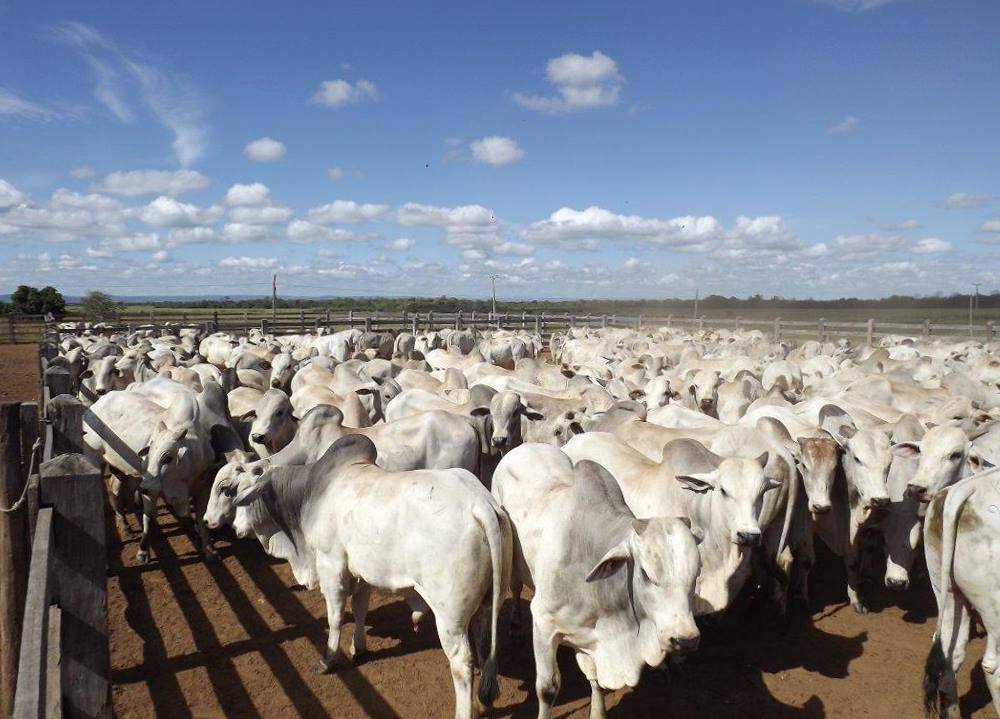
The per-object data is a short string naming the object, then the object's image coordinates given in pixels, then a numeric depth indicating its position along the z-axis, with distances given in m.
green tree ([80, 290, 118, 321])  52.60
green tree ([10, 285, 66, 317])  52.22
